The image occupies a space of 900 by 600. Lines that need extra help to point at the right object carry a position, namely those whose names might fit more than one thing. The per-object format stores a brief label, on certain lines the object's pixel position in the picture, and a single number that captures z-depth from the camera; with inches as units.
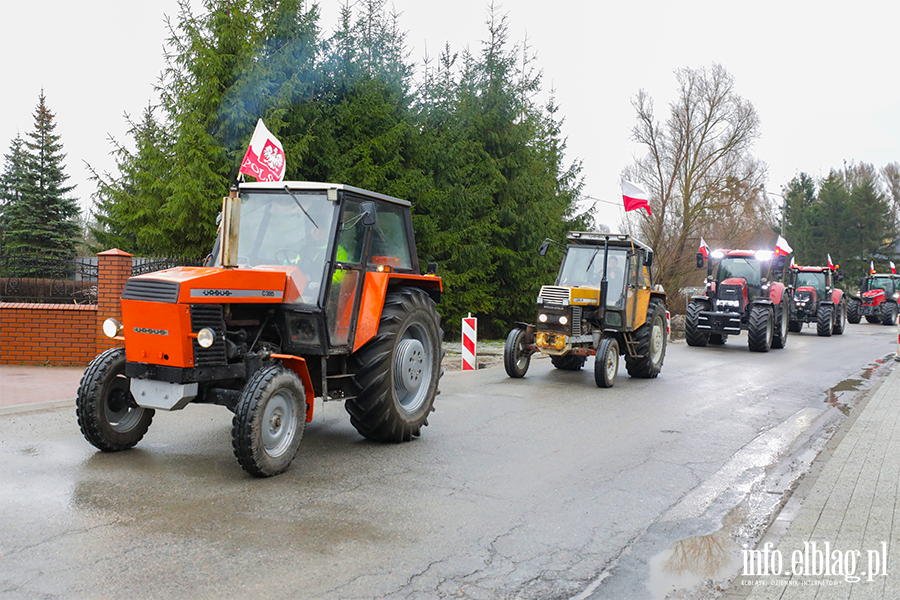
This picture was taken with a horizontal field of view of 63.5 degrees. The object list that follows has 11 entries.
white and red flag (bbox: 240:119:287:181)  415.5
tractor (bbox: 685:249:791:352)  729.6
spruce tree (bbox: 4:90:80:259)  1035.9
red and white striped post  506.0
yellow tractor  456.1
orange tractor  214.4
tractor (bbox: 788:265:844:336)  1020.5
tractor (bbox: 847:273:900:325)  1402.6
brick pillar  434.9
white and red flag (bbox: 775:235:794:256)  809.4
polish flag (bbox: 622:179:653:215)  535.8
